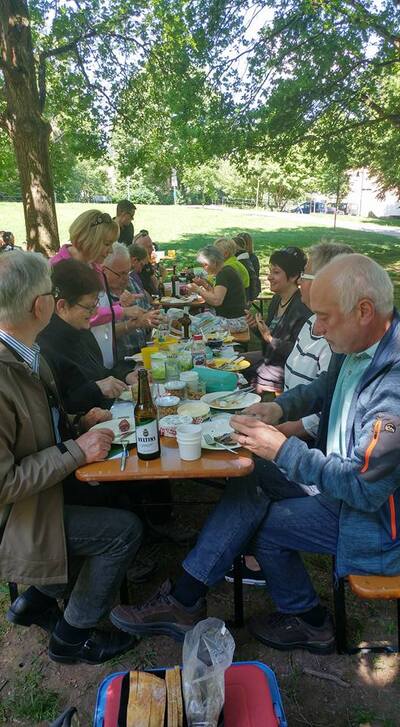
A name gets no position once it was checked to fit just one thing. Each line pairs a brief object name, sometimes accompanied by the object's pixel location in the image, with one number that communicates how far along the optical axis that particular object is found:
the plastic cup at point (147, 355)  3.08
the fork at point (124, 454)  1.97
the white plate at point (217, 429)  2.07
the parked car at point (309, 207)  57.56
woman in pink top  3.60
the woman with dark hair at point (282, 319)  3.66
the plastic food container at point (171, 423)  2.20
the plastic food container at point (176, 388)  2.58
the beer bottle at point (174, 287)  6.94
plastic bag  1.40
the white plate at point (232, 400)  2.50
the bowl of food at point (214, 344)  3.73
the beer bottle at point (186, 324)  4.20
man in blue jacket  1.74
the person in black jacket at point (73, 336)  2.62
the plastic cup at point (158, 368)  2.96
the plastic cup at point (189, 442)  1.97
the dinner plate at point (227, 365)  3.20
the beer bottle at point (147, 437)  1.98
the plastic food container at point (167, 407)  2.39
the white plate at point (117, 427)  2.18
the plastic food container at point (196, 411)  2.32
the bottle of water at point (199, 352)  3.28
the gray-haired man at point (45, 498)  1.87
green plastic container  2.84
